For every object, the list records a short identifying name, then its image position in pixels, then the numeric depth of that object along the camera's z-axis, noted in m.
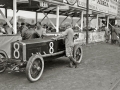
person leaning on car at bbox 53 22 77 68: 6.84
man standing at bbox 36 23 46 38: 9.66
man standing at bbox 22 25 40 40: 7.21
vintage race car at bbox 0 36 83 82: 5.23
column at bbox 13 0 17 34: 8.93
